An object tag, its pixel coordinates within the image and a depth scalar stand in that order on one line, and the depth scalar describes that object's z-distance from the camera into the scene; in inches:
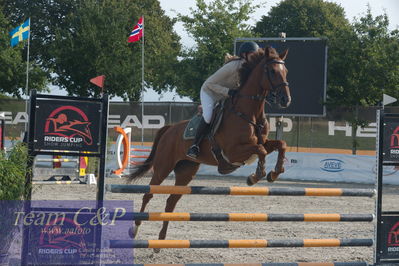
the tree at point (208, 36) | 1128.2
